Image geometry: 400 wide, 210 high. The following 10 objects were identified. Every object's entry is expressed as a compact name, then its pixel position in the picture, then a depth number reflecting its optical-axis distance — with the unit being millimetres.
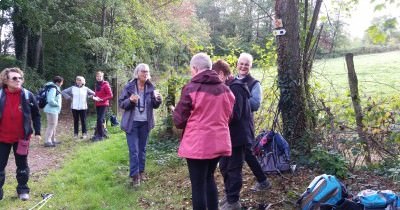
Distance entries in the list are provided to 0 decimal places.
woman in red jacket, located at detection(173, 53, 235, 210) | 4055
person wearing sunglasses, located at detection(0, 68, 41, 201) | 5711
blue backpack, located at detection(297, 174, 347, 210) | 4289
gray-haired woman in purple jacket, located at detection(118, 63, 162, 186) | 6375
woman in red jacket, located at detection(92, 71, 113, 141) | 11055
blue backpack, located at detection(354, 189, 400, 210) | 4031
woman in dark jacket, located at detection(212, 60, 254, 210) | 4711
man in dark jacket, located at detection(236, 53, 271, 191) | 5288
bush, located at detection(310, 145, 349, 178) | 5852
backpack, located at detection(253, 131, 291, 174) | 5789
